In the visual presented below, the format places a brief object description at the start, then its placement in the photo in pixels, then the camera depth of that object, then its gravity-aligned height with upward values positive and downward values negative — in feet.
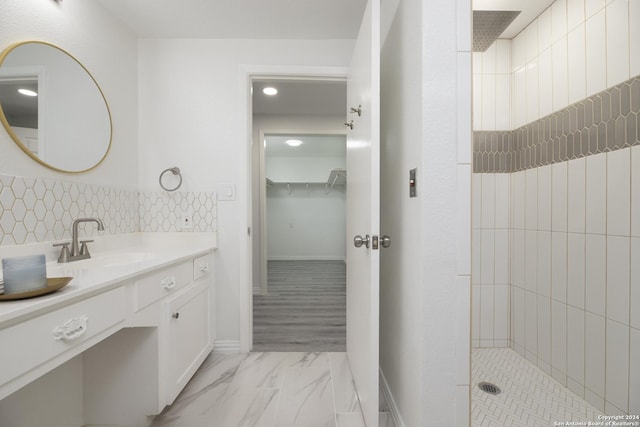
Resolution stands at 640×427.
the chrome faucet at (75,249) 4.34 -0.61
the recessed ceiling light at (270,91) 9.29 +4.28
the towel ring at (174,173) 6.35 +0.93
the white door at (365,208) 3.69 +0.07
